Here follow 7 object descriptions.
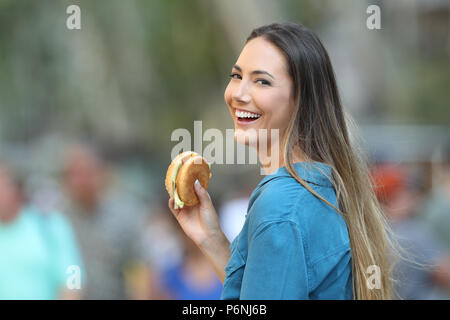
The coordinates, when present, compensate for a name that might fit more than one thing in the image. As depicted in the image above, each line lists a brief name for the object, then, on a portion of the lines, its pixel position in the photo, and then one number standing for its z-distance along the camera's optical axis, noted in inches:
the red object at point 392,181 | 290.5
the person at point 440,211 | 268.8
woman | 102.0
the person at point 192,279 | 265.6
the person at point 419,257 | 240.2
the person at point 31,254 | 235.9
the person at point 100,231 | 291.1
